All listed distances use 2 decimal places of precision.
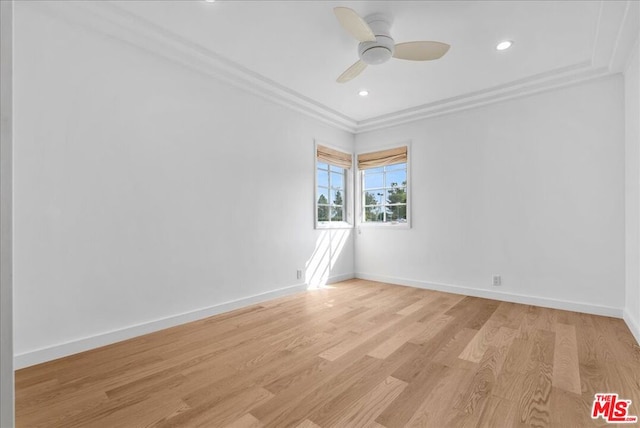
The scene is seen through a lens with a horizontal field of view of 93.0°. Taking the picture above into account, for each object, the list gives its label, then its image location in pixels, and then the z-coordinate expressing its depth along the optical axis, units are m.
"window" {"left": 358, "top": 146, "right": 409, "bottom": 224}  4.84
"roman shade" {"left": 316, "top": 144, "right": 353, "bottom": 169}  4.75
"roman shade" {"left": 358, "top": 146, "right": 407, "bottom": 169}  4.78
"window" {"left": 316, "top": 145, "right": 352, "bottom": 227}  4.82
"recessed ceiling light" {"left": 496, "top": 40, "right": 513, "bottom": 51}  2.79
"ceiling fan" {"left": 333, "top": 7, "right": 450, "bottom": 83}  2.37
